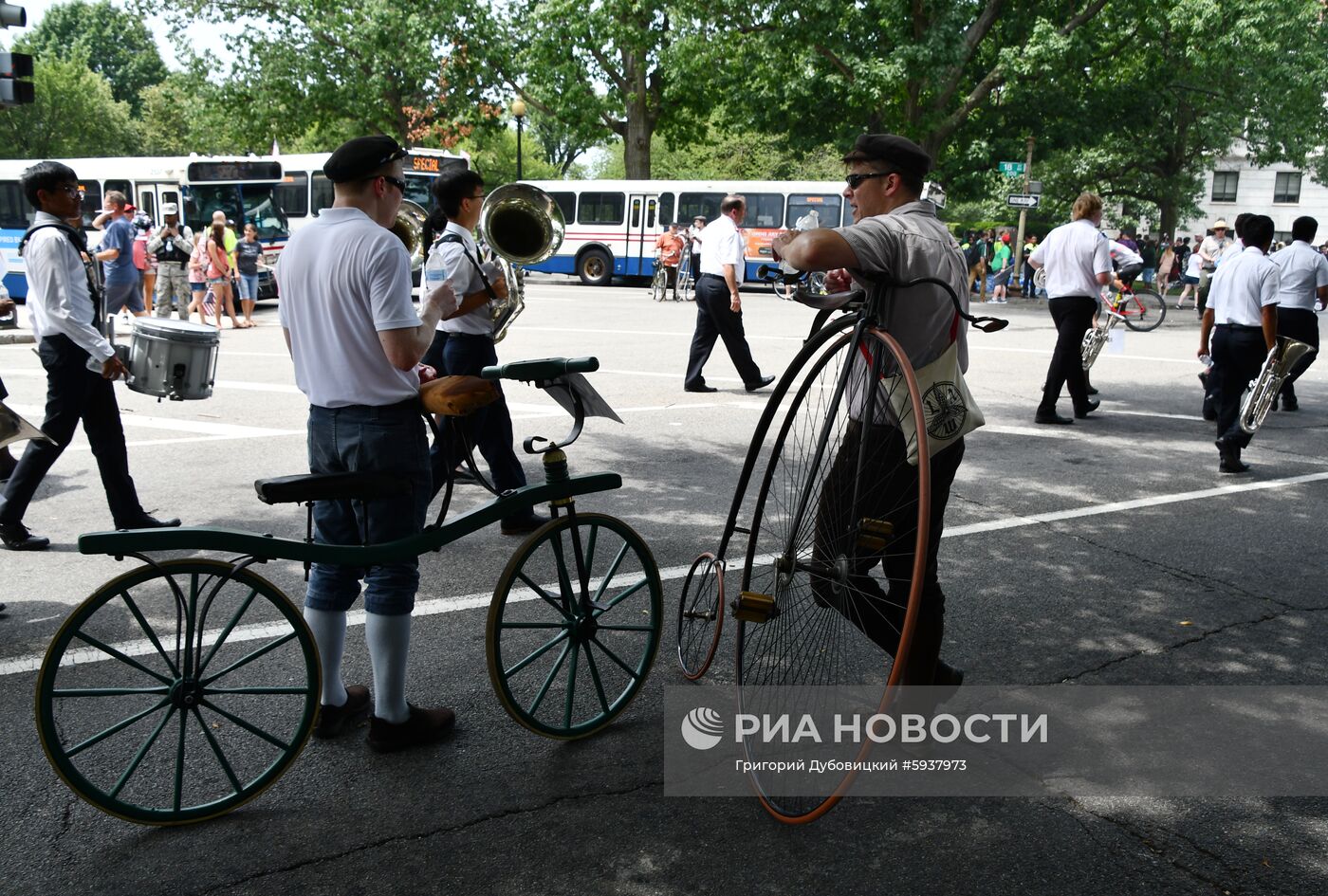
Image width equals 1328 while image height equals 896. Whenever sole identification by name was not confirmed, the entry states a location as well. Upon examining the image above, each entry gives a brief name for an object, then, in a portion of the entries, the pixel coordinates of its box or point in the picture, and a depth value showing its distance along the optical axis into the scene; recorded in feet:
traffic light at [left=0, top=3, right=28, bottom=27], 33.06
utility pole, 84.54
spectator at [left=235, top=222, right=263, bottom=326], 60.34
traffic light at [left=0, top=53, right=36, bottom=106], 34.91
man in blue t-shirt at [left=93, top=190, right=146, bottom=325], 40.55
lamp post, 110.52
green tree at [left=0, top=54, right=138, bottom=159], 170.60
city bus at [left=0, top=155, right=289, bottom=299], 76.59
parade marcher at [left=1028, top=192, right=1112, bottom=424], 31.48
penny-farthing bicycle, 11.20
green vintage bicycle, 10.19
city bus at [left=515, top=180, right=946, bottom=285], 101.55
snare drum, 20.12
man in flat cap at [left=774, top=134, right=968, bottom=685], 11.19
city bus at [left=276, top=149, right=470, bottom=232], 79.36
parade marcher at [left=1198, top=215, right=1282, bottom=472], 26.32
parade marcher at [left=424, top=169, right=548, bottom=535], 19.21
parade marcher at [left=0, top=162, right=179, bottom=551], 18.35
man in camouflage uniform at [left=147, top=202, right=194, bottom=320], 56.24
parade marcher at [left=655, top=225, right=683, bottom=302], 84.69
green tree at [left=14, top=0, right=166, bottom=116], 238.68
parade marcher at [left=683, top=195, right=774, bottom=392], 36.09
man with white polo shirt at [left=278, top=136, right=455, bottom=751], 11.12
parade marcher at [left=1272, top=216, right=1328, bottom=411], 31.07
